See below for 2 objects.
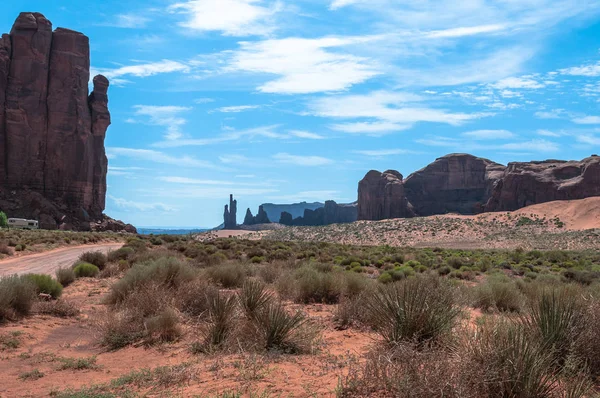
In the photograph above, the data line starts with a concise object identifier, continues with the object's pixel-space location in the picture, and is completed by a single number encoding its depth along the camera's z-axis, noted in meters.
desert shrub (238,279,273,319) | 9.46
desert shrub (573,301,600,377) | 6.54
